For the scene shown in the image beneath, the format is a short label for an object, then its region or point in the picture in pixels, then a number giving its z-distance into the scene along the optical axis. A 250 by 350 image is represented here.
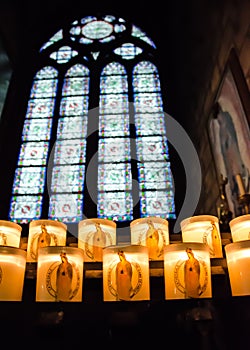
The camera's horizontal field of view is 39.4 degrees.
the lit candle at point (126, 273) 0.90
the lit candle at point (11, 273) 0.90
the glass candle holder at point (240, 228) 1.08
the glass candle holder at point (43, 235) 1.12
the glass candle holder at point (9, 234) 1.11
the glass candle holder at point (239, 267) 0.91
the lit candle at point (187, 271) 0.90
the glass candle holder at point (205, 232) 1.12
